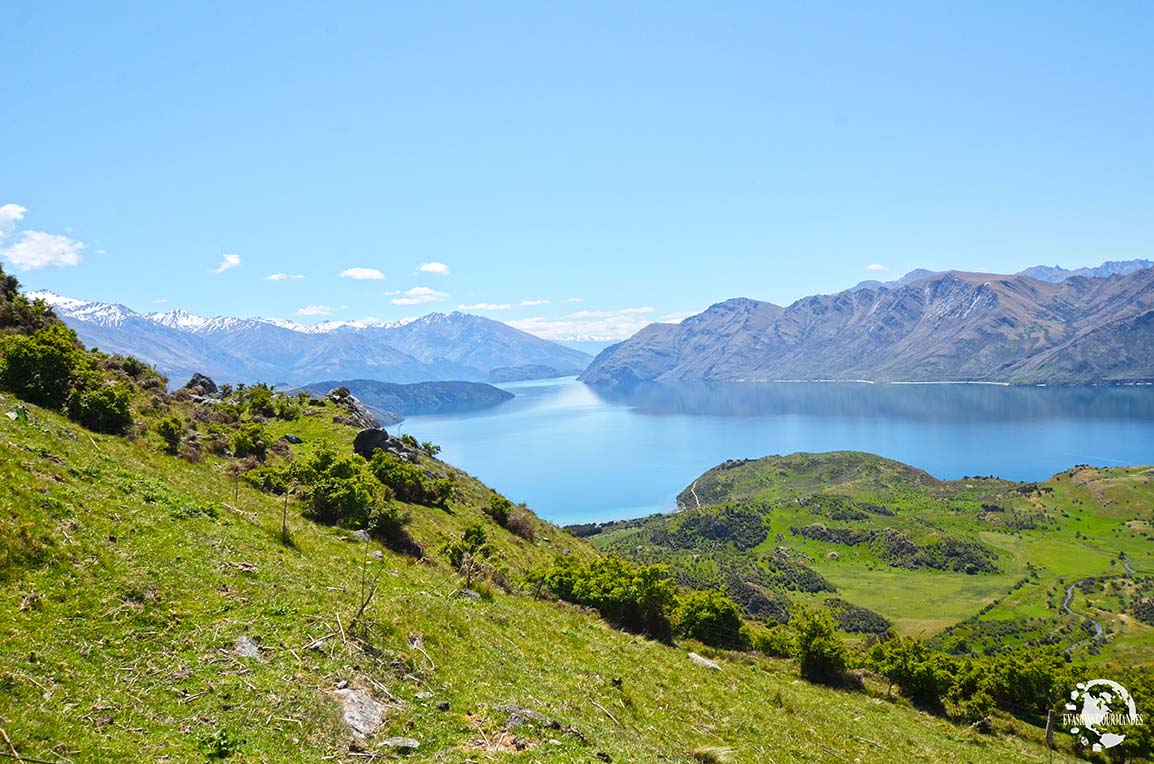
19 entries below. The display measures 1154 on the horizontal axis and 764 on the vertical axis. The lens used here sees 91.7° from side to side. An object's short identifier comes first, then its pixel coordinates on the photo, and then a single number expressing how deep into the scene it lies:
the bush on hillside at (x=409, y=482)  47.11
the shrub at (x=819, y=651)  31.92
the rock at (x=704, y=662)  25.86
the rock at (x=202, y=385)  67.18
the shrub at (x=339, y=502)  28.88
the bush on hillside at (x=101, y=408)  27.00
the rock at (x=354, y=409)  70.53
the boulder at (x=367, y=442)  54.31
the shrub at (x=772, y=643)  35.81
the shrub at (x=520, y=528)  55.47
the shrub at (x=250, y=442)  39.12
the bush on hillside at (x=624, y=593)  30.05
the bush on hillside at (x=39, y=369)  26.73
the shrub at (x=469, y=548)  30.51
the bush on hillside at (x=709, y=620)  33.53
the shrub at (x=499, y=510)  55.41
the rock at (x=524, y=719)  12.85
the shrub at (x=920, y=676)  32.53
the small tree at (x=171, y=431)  31.19
